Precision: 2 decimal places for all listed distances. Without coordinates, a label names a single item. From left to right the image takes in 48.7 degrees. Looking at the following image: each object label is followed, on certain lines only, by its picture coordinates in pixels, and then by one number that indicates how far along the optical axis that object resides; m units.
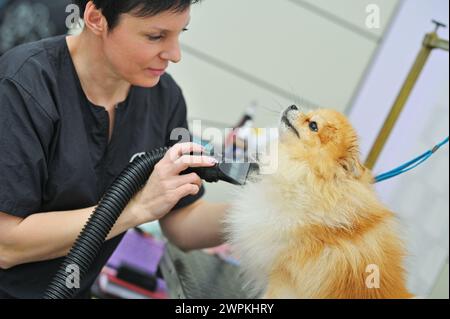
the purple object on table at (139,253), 1.67
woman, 1.01
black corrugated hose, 1.02
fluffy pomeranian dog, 0.95
